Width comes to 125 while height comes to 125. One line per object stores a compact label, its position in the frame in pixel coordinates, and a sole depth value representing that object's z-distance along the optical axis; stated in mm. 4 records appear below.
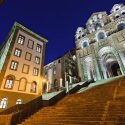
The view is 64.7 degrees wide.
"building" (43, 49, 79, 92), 27148
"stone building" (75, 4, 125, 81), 21378
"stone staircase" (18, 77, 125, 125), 4946
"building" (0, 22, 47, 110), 15773
